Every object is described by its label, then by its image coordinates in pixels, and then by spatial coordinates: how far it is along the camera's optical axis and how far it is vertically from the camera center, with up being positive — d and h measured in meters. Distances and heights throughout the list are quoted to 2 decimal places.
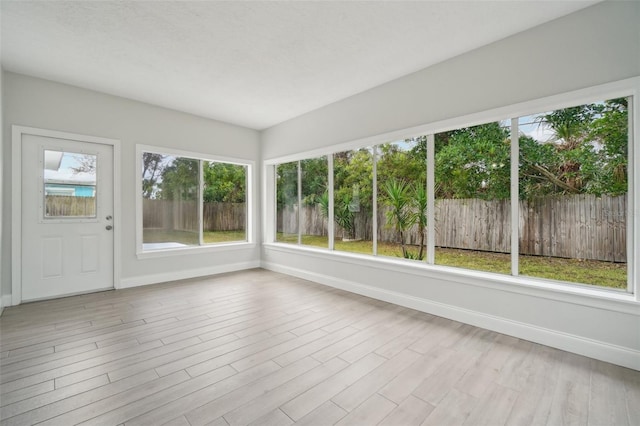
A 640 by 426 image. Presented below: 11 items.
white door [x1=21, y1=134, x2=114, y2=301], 3.68 -0.05
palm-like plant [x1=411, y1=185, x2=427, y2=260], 3.59 +0.03
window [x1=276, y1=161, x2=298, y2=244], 5.56 +0.22
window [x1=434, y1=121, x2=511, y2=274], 3.02 +0.16
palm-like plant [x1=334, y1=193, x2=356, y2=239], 4.52 -0.05
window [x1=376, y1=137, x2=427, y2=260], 3.63 +0.19
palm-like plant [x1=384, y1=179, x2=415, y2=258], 3.79 +0.07
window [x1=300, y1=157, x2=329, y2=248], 4.93 +0.18
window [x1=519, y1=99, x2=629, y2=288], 2.42 +0.17
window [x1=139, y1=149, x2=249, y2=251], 4.73 +0.22
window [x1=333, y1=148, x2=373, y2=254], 4.24 +0.20
